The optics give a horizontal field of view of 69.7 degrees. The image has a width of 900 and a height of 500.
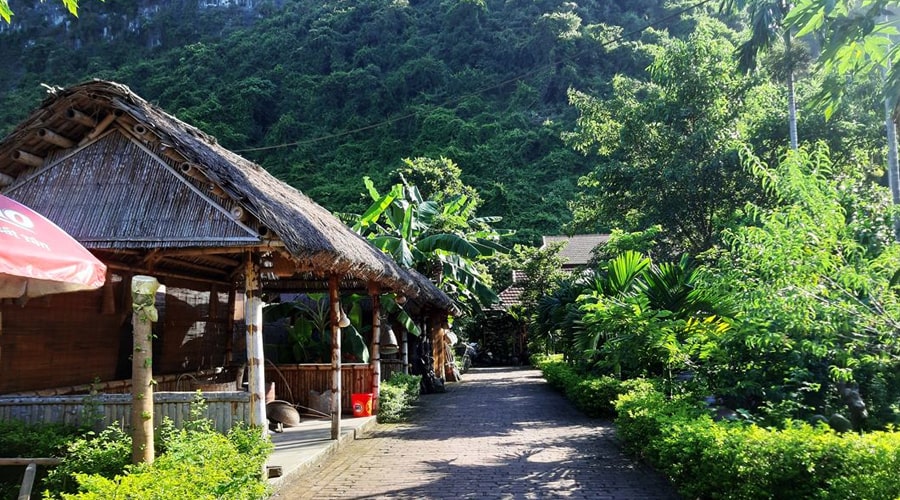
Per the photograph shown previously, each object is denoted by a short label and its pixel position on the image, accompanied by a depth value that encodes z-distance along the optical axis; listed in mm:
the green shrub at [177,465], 4684
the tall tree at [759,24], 8891
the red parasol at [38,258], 4137
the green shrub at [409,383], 14969
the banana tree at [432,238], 16266
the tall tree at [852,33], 4828
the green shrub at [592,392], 12695
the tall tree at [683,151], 16422
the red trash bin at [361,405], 12883
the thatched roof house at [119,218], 7875
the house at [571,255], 33103
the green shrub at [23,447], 6431
